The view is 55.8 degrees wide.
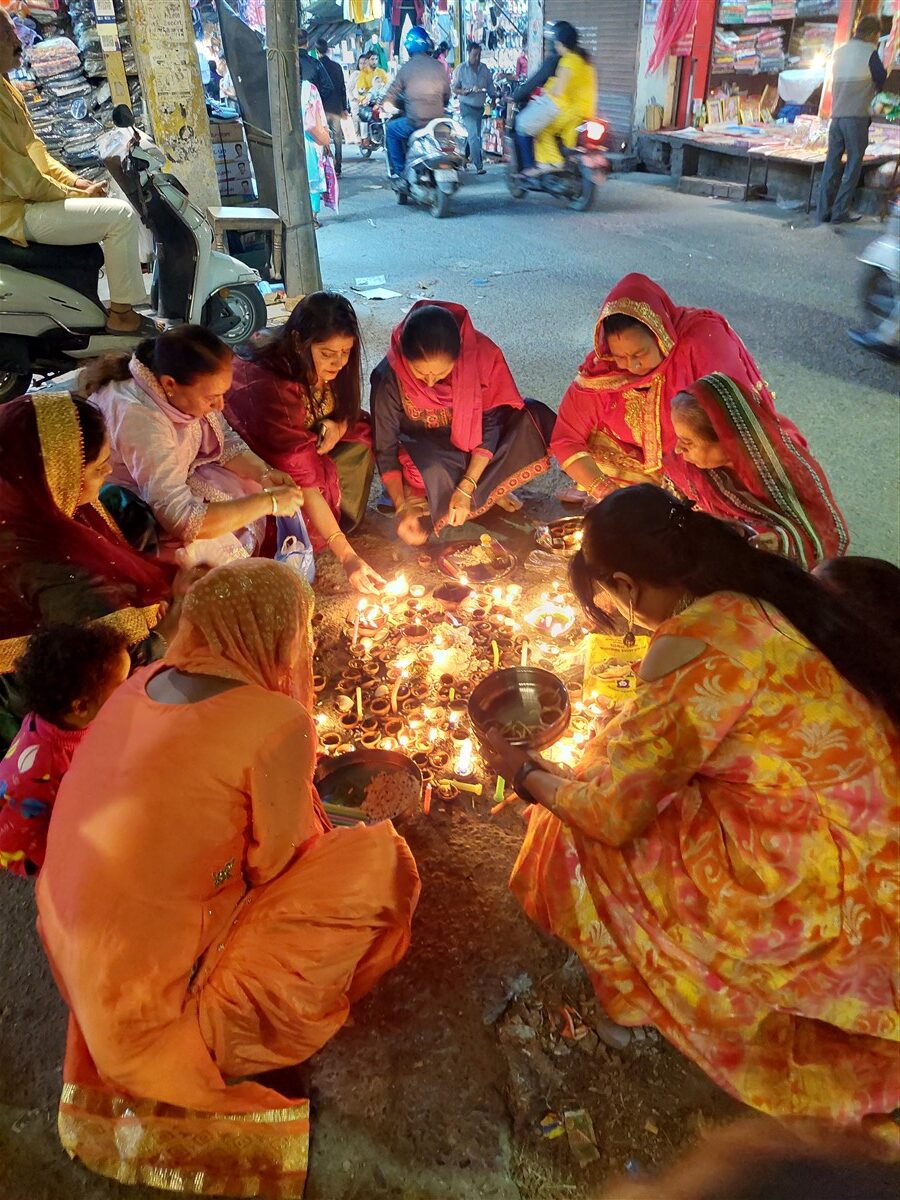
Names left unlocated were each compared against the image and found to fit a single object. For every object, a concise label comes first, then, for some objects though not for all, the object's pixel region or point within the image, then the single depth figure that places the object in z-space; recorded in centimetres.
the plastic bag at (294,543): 400
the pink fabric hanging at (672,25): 1257
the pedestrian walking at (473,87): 1444
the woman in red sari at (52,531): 264
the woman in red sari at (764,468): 324
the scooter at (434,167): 1197
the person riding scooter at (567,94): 1152
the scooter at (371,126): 1723
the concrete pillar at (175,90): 687
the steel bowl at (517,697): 304
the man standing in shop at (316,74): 1342
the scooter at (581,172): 1183
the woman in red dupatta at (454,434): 417
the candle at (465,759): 308
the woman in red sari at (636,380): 363
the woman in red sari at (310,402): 379
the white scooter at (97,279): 548
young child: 231
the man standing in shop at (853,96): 949
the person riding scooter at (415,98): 1267
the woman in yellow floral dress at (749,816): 182
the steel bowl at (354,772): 290
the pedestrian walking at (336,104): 1427
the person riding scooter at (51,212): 523
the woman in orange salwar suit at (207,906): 178
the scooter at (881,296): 656
